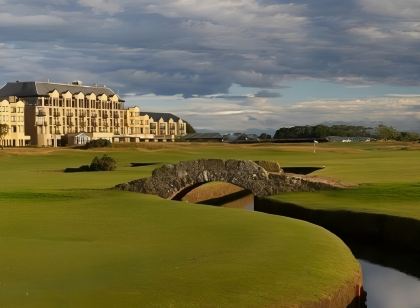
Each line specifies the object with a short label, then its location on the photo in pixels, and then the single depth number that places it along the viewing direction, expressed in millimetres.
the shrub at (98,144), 131125
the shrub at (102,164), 76562
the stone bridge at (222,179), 46031
